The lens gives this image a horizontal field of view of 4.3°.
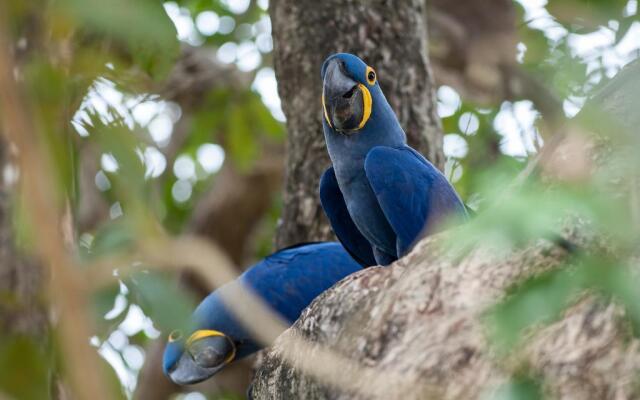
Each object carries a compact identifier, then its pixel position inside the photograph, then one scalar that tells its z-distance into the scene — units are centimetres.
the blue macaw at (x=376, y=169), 1306
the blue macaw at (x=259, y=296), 1341
